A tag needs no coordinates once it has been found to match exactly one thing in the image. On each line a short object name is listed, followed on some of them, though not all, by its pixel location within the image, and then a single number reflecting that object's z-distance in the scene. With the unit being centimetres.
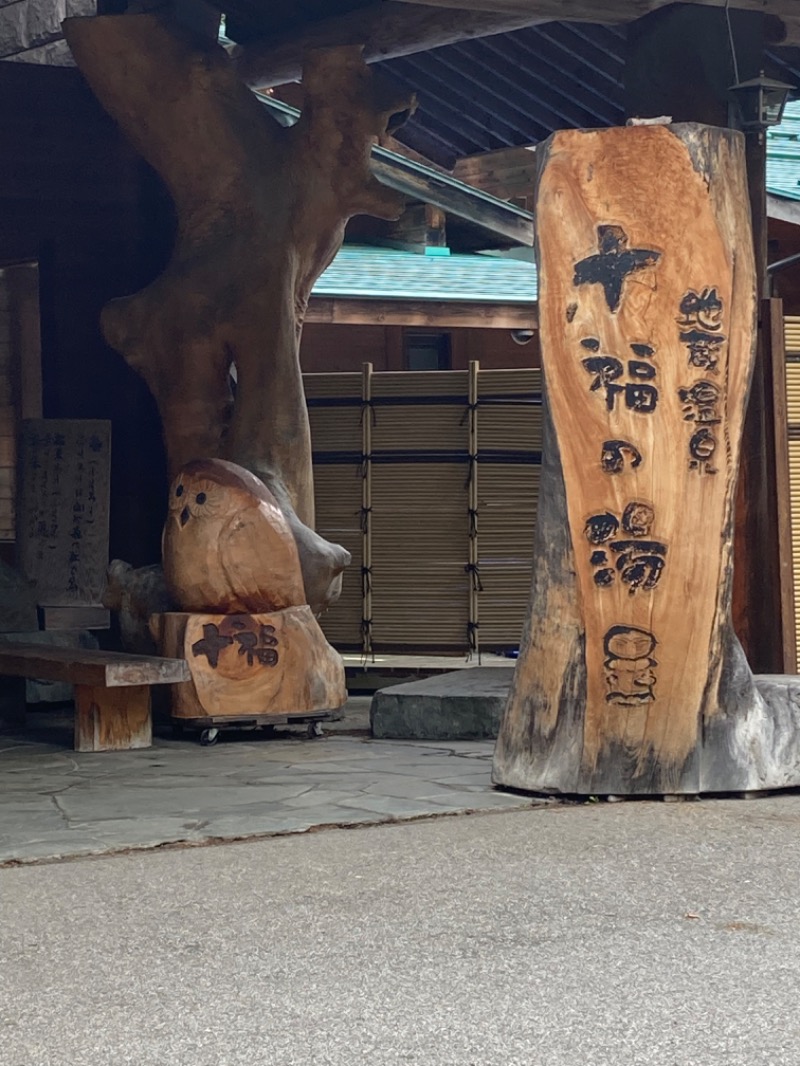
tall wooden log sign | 578
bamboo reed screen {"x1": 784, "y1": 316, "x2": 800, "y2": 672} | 813
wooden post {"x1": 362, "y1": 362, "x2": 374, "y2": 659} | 1082
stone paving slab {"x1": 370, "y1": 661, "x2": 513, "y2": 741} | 803
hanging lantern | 782
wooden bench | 749
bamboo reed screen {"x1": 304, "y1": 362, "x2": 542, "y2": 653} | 1074
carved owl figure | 807
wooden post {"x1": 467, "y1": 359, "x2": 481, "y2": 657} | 1069
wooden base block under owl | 801
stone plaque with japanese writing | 1033
